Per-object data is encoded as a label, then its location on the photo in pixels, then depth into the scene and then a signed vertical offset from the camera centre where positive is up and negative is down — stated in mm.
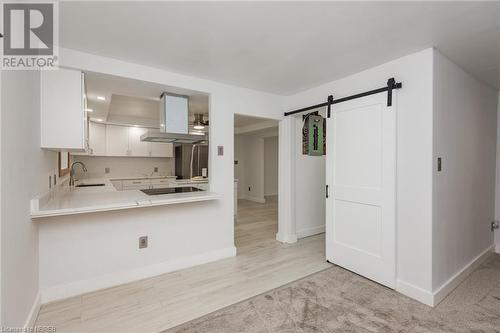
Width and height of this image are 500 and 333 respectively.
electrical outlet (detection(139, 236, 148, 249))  2523 -859
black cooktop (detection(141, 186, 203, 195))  2979 -352
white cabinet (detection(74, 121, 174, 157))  4907 +508
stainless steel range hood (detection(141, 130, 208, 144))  2936 +370
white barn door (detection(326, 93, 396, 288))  2305 -247
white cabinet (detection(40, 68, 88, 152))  2016 +494
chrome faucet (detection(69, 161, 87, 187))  4122 -121
